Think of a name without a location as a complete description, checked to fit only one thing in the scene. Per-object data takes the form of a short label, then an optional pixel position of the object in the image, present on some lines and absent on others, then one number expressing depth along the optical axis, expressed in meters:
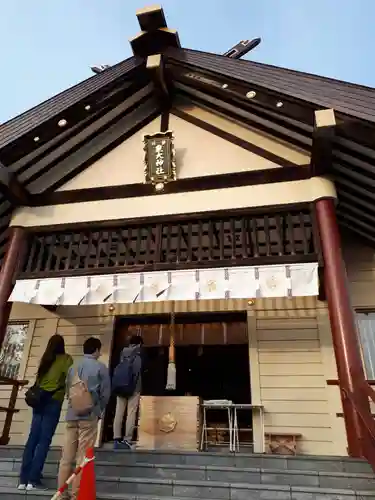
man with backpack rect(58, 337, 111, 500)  3.67
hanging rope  6.66
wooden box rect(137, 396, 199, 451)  5.78
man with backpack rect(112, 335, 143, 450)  5.54
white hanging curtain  5.36
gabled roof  5.40
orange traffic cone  3.06
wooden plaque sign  6.60
